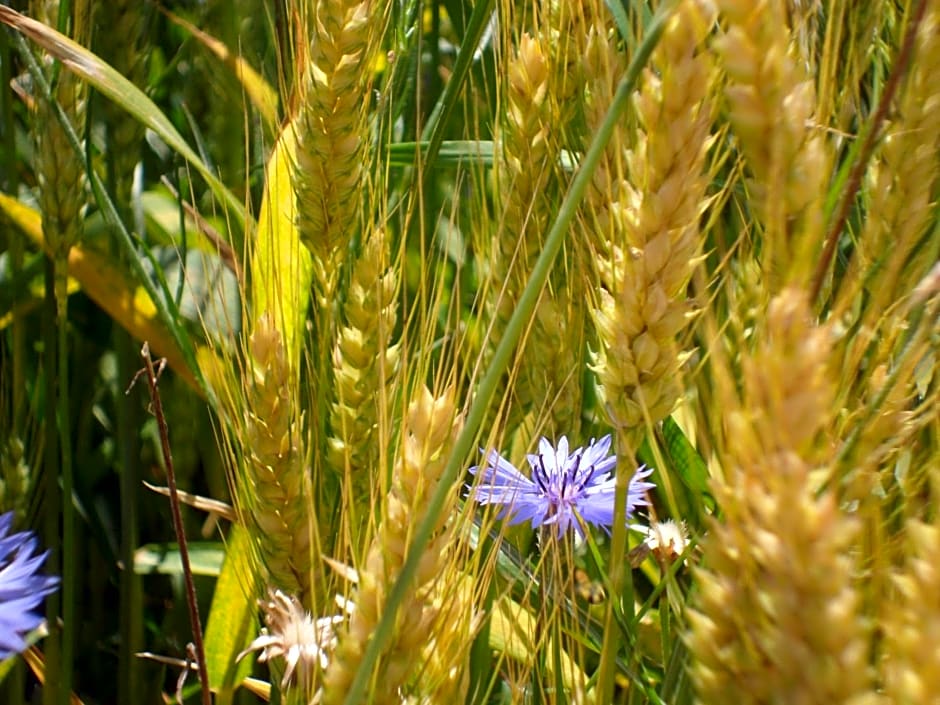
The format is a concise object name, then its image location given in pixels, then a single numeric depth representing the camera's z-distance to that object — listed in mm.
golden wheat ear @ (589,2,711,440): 417
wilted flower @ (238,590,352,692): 451
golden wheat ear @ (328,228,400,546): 595
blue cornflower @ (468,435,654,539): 618
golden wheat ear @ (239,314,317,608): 546
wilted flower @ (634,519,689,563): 597
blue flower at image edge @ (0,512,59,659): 453
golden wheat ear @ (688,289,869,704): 277
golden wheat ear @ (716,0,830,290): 337
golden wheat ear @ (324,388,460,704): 396
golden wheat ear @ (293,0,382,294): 620
